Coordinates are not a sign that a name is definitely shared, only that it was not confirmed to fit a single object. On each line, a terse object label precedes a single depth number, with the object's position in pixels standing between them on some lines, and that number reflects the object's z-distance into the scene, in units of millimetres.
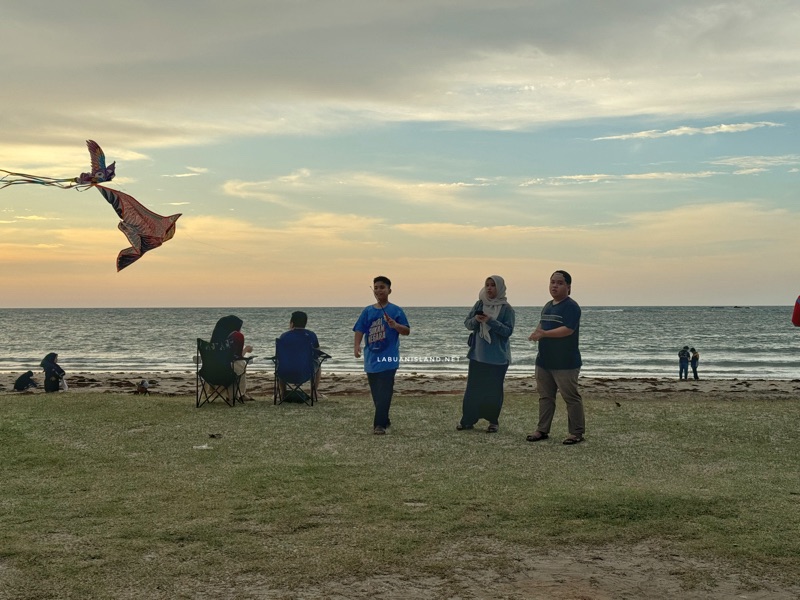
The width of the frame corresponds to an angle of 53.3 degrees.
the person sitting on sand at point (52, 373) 16281
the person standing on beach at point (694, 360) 29328
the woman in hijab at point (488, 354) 9789
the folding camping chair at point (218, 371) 12273
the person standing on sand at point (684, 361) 29234
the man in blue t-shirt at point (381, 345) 9797
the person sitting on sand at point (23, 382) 18500
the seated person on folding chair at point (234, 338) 12344
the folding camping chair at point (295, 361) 12359
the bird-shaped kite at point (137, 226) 10078
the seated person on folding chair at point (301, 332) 12422
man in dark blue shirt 9125
